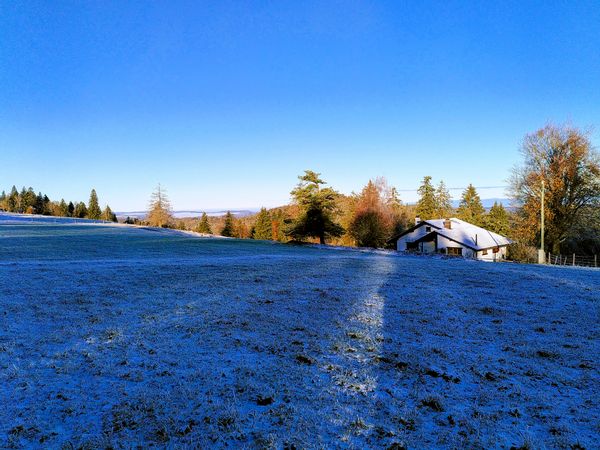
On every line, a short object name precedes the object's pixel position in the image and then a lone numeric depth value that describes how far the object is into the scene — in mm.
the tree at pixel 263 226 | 72125
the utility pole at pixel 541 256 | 23162
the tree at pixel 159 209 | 71188
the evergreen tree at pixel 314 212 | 31219
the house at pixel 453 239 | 37781
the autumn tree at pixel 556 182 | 27078
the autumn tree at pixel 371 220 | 43844
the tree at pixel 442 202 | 66750
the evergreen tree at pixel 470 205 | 64375
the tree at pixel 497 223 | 60750
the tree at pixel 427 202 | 64500
